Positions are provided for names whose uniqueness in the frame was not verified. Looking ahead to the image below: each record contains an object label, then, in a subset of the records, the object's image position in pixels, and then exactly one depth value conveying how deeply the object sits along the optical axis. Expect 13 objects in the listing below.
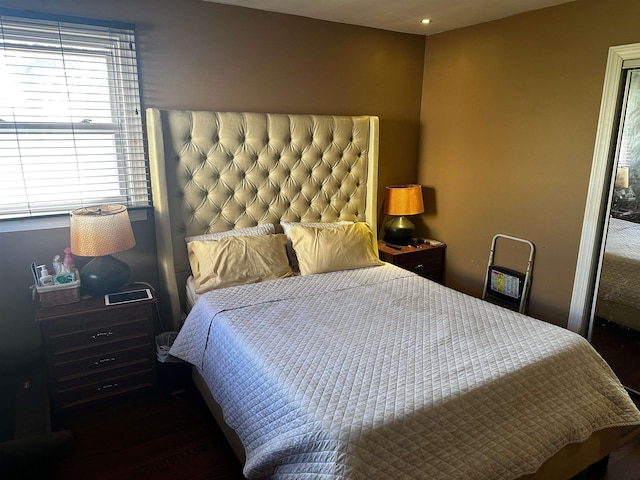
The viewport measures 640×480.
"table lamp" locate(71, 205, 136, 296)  2.34
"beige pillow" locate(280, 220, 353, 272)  3.10
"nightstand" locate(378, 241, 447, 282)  3.51
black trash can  2.59
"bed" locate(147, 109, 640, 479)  1.51
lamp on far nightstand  3.58
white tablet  2.46
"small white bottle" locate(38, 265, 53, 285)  2.36
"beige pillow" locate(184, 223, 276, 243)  2.88
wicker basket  2.32
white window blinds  2.36
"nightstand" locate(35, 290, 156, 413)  2.33
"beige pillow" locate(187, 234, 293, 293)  2.67
